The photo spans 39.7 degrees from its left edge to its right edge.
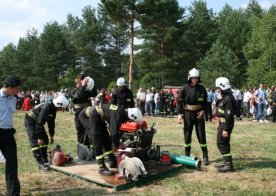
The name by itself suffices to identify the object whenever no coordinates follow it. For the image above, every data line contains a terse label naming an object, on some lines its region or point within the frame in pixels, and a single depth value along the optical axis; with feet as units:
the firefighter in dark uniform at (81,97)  30.23
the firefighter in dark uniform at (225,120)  26.30
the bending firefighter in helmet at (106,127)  23.86
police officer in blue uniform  19.06
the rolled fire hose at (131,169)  22.94
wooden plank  22.50
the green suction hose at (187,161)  26.91
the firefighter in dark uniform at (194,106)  28.53
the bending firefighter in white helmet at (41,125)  25.90
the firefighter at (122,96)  37.17
